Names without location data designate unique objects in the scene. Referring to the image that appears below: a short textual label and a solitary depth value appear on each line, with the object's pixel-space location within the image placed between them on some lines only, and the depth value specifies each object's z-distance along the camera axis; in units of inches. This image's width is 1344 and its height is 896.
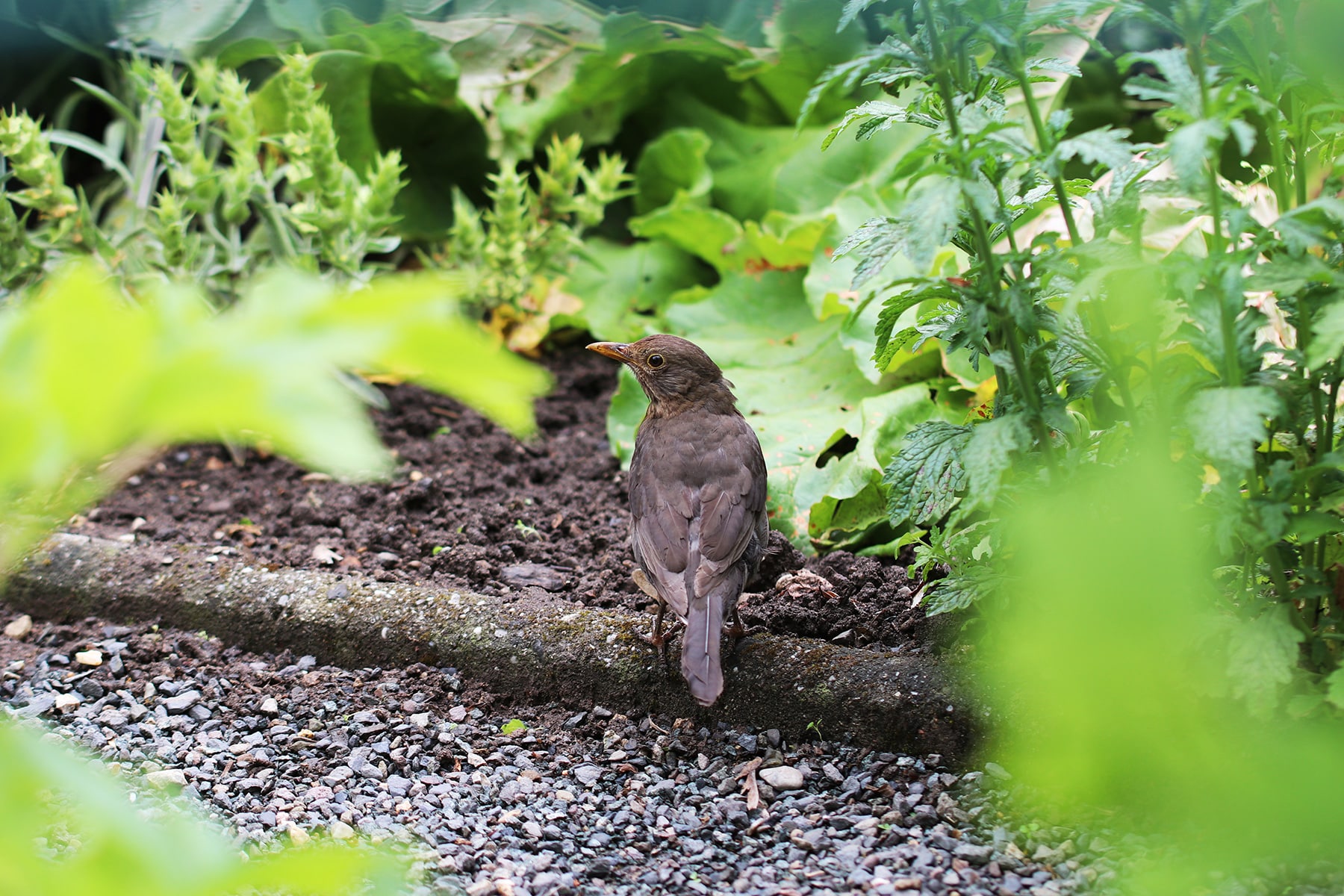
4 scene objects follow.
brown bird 213.0
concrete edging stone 205.9
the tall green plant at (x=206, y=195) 294.5
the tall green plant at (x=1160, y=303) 145.2
